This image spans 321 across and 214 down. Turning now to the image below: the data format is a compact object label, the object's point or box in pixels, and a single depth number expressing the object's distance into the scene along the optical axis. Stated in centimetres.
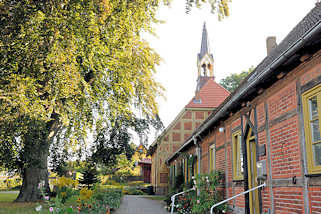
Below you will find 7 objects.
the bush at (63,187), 961
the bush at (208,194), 983
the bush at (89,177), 1558
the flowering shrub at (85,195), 908
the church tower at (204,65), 3288
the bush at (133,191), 2973
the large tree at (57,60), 630
